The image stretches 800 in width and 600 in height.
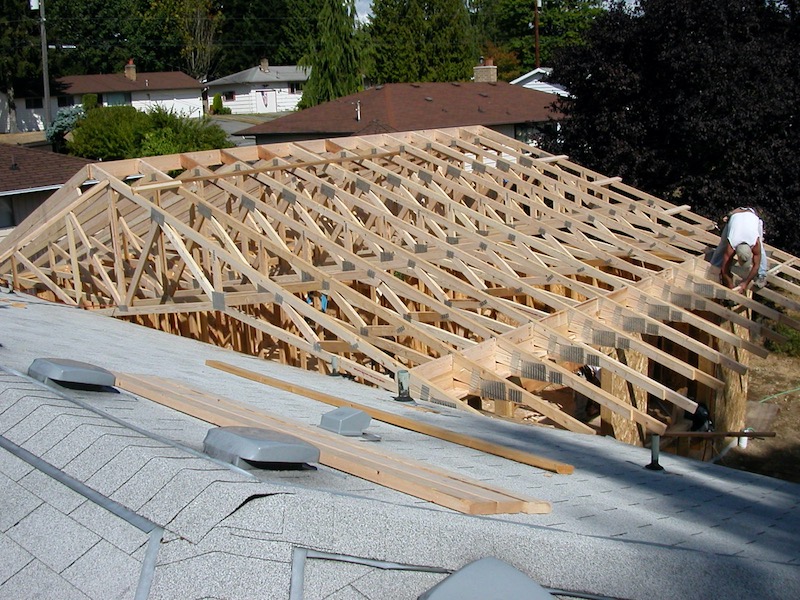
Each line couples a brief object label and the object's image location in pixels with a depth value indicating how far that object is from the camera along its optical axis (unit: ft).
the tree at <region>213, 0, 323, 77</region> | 236.84
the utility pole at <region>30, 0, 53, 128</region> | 129.08
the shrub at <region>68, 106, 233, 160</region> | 104.63
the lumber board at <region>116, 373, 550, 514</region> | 11.97
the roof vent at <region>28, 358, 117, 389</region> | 13.98
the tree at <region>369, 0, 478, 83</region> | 146.92
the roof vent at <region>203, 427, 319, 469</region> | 10.59
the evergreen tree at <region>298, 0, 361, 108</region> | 128.57
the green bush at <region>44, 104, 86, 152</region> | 134.00
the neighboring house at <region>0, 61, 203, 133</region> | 178.70
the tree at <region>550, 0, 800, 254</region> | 55.57
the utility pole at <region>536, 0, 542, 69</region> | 144.15
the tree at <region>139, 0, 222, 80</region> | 220.02
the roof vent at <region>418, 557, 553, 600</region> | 8.86
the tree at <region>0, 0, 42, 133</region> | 167.84
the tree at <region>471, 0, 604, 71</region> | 201.05
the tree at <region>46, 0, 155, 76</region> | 210.79
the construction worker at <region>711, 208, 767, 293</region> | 35.50
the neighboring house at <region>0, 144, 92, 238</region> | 56.03
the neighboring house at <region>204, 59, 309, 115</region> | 209.97
